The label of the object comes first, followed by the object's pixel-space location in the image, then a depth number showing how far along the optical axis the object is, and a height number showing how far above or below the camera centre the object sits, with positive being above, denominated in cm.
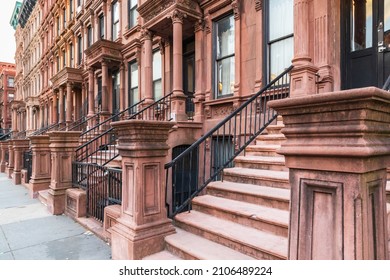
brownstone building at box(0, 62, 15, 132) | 4712 +817
